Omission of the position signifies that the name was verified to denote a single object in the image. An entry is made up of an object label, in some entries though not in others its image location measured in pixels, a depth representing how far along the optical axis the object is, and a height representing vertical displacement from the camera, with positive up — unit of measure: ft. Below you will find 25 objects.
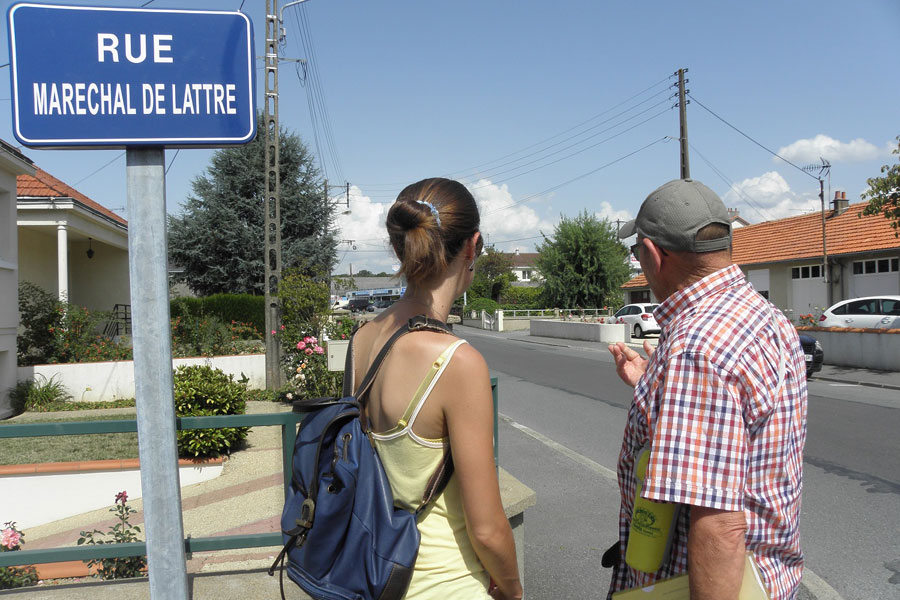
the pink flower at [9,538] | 12.81 -4.31
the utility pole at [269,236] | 45.78 +4.66
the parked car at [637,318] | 94.10 -3.90
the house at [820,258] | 82.48 +3.71
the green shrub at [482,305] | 164.74 -2.32
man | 4.82 -0.90
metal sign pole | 6.54 -0.69
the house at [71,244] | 49.70 +5.83
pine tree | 88.69 +10.61
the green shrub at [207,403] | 25.44 -4.14
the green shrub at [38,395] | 38.65 -5.00
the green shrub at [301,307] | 45.78 -0.41
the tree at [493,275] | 197.06 +5.93
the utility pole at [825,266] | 81.76 +2.39
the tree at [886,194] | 50.75 +6.89
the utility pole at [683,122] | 74.49 +18.63
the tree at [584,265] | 144.97 +6.00
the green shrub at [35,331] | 43.32 -1.42
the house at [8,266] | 36.42 +2.32
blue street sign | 6.50 +2.24
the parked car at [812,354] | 48.11 -4.86
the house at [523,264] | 342.52 +15.90
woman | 5.15 -0.89
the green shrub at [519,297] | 179.42 -0.81
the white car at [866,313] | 56.95 -2.50
